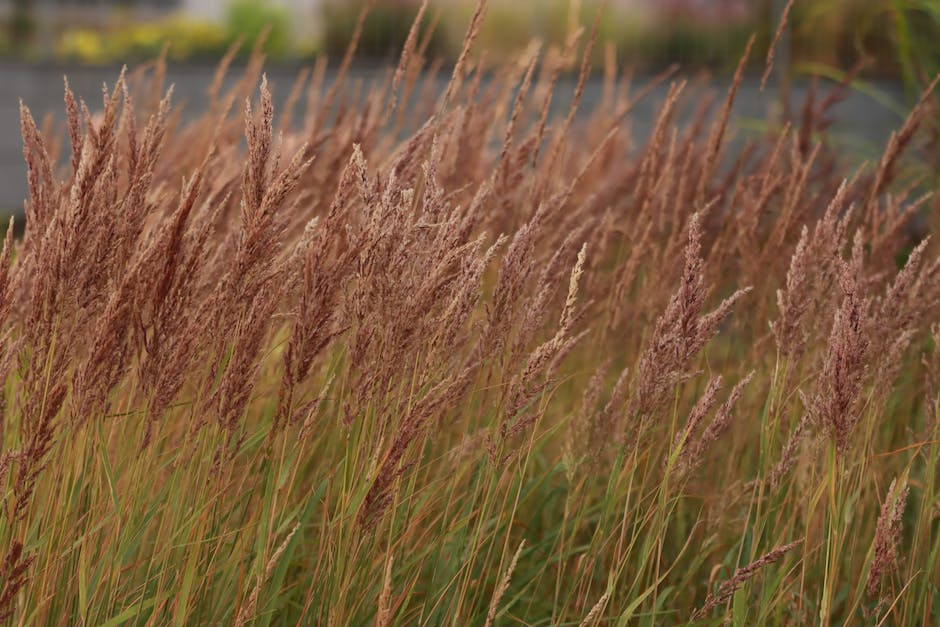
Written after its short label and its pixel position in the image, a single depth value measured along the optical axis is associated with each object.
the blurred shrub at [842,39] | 10.80
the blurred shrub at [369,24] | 11.71
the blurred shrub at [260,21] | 11.91
